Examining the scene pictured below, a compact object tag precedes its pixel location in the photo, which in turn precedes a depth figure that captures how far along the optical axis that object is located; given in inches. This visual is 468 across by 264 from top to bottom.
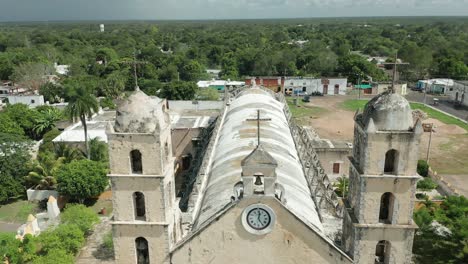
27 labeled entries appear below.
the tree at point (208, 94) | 2847.0
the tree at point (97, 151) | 1673.2
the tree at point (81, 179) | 1370.6
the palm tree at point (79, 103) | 1545.3
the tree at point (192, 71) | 3712.8
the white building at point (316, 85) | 3395.7
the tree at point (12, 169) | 1450.5
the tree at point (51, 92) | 2839.6
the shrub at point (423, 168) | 1663.4
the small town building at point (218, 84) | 3260.3
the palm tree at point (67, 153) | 1585.9
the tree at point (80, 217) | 1195.9
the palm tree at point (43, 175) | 1475.1
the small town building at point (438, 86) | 3294.8
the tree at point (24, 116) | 2107.5
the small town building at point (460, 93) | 2942.7
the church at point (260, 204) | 642.8
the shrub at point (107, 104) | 2667.3
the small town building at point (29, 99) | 2657.5
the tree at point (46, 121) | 2127.2
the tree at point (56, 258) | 989.2
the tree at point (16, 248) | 1040.2
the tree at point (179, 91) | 2834.6
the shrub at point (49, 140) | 1790.1
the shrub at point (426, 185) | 1474.5
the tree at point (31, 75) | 3102.9
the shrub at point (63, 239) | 1075.9
